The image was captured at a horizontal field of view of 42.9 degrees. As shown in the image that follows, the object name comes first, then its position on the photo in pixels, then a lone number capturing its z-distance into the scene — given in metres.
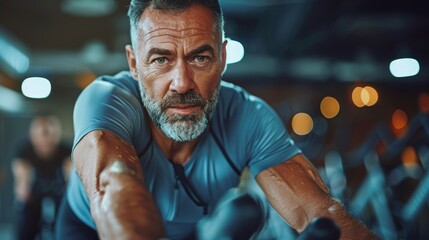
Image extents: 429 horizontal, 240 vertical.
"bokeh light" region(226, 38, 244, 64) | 5.12
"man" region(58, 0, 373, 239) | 1.07
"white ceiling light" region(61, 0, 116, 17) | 5.84
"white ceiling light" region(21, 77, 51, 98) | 7.03
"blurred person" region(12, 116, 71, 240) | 3.54
